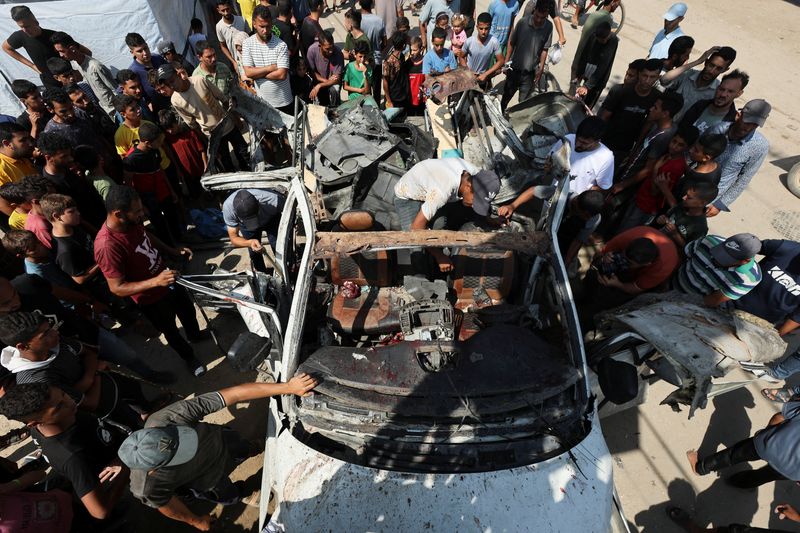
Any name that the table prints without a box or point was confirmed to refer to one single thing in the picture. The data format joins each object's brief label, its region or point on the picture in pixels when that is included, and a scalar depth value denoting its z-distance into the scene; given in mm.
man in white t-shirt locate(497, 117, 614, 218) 3944
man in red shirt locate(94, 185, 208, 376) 2992
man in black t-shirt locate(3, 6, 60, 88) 5430
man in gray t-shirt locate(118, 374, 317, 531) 2107
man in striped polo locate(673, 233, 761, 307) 2975
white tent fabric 6566
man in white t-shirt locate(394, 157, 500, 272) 3348
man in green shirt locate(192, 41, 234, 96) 5223
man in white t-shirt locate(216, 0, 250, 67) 6742
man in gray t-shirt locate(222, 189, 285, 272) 3697
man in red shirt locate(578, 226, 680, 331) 3189
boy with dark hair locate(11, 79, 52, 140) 4391
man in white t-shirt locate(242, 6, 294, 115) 5625
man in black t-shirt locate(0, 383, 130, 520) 2072
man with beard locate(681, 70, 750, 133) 4242
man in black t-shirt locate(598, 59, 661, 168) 4707
